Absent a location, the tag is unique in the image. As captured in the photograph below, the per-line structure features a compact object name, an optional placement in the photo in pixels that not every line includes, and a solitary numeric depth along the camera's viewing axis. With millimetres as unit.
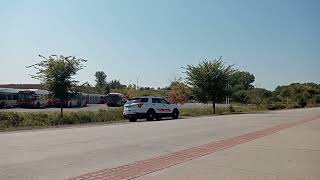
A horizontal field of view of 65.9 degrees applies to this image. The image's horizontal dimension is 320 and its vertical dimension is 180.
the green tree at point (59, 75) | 17967
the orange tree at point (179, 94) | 33409
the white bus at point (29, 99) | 29940
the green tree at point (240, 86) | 27603
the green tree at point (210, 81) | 26791
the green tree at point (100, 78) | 86675
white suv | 17267
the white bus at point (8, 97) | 28220
